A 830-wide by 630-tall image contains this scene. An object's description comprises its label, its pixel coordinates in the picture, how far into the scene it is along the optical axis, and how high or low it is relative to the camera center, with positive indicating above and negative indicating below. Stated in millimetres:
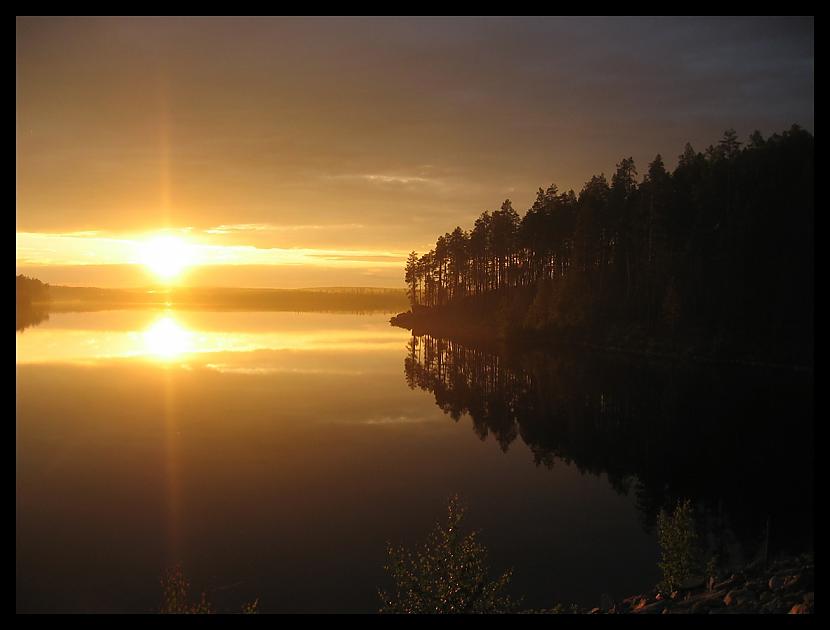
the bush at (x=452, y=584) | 17359 -7992
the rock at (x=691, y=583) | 19312 -8725
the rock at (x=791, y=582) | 16797 -7600
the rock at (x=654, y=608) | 17181 -8512
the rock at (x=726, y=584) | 18516 -8368
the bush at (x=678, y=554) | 19984 -8066
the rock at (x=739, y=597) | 16422 -7885
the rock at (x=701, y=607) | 16516 -8186
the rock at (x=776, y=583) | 17094 -7803
